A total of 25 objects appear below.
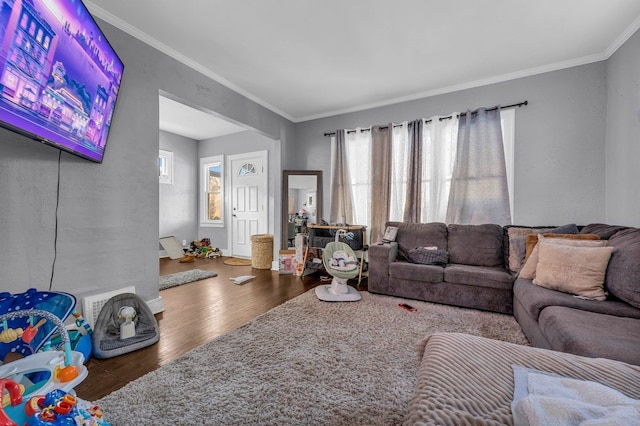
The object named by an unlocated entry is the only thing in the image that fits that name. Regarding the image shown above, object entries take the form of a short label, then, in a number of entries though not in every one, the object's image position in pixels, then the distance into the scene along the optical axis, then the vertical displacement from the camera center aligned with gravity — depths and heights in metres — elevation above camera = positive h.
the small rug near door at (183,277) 3.37 -0.91
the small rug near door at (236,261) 4.70 -0.92
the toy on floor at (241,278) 3.51 -0.91
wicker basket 4.35 -0.64
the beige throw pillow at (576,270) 1.77 -0.39
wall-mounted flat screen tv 1.15 +0.73
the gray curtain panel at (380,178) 3.77 +0.50
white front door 5.10 +0.28
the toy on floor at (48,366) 0.97 -0.58
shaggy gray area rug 1.26 -0.95
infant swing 2.86 -0.66
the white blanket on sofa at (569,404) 0.58 -0.46
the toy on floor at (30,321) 1.30 -0.57
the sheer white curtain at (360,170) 3.97 +0.65
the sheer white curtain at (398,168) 3.70 +0.63
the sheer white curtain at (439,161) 3.40 +0.69
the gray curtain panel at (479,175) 3.12 +0.48
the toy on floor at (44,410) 0.80 -0.62
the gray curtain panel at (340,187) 4.08 +0.41
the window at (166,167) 5.27 +0.91
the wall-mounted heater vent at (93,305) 2.05 -0.73
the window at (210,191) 5.70 +0.46
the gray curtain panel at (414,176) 3.55 +0.50
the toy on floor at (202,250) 5.31 -0.78
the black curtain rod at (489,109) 3.04 +1.26
